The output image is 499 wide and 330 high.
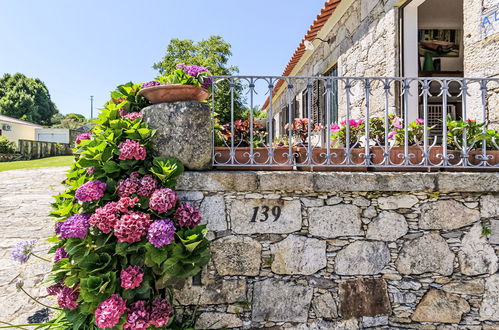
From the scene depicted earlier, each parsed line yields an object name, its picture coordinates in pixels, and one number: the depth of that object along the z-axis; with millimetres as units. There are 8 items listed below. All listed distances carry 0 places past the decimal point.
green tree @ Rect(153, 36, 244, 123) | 13180
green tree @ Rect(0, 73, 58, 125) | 34688
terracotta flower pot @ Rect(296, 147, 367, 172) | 2496
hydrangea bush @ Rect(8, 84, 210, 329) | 2043
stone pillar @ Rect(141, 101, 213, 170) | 2322
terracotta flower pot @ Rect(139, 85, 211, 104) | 2330
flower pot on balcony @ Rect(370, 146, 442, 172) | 2468
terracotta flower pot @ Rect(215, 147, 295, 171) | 2514
